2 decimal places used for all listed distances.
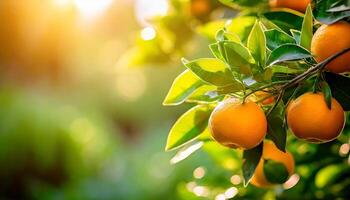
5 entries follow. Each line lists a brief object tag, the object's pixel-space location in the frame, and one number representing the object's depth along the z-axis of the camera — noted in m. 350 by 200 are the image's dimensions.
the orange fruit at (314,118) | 0.99
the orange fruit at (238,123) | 1.00
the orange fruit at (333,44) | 0.99
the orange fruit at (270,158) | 1.19
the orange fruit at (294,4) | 1.17
